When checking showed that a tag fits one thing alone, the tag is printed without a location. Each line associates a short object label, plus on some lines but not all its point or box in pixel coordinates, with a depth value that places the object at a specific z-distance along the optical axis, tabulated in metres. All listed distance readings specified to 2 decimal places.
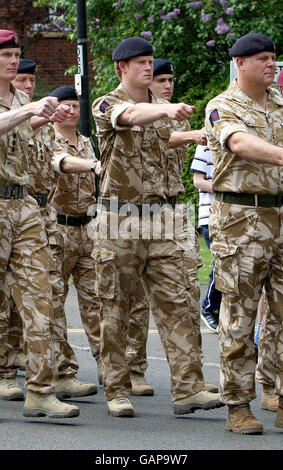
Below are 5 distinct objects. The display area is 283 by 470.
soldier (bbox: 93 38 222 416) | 15.26
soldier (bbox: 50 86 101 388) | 18.05
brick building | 46.59
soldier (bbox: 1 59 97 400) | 17.37
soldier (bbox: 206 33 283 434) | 14.12
